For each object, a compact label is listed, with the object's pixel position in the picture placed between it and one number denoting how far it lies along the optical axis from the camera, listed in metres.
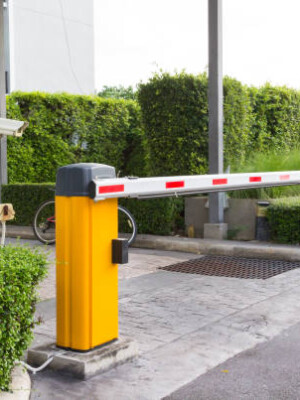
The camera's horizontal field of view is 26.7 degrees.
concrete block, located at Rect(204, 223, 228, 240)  9.01
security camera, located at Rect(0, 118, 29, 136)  7.76
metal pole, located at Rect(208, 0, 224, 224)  8.97
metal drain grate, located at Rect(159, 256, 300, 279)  6.99
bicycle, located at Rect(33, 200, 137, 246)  9.10
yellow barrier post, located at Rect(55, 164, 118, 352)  3.81
